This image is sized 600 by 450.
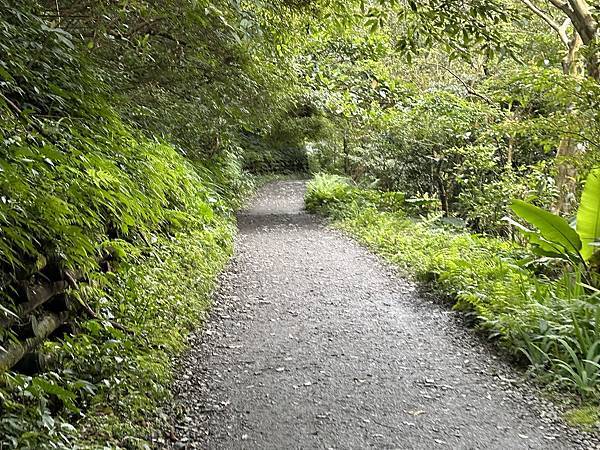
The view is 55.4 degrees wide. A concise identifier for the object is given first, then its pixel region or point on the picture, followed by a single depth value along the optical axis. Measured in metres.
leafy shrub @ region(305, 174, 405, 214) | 14.56
